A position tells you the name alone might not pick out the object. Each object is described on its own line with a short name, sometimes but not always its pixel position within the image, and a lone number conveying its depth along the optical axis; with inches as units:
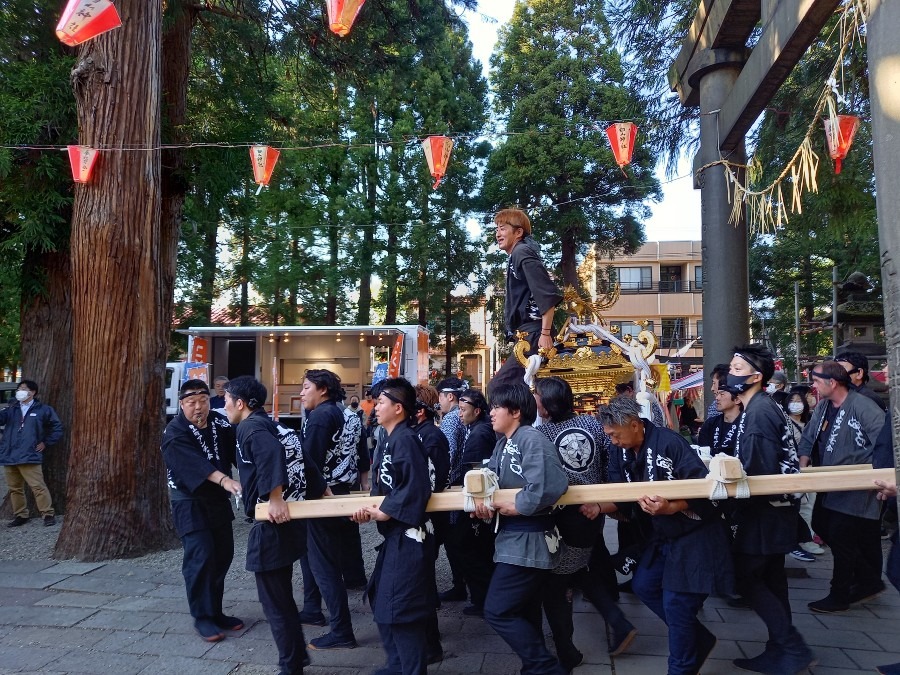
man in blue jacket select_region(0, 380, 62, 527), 327.6
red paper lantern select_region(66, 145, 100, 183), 273.0
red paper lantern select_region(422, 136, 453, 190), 358.3
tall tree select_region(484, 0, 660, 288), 764.6
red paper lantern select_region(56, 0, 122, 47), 223.5
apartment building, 1544.0
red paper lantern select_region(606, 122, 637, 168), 358.0
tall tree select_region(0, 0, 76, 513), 307.1
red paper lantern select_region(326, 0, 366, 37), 238.1
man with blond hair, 189.3
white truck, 711.1
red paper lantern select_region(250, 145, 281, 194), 334.3
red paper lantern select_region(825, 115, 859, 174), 255.3
